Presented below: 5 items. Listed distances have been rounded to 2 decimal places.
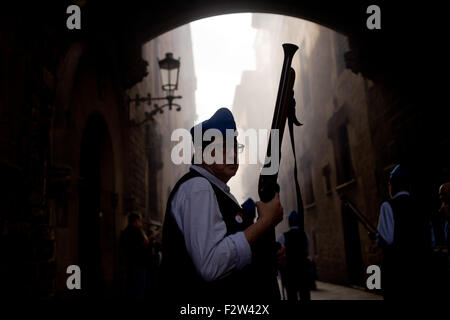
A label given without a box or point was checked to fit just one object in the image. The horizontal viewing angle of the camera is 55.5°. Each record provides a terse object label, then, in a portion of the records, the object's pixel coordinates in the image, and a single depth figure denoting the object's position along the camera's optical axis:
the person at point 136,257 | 5.68
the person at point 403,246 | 3.44
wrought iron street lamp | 7.45
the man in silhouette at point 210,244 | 1.39
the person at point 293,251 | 5.56
